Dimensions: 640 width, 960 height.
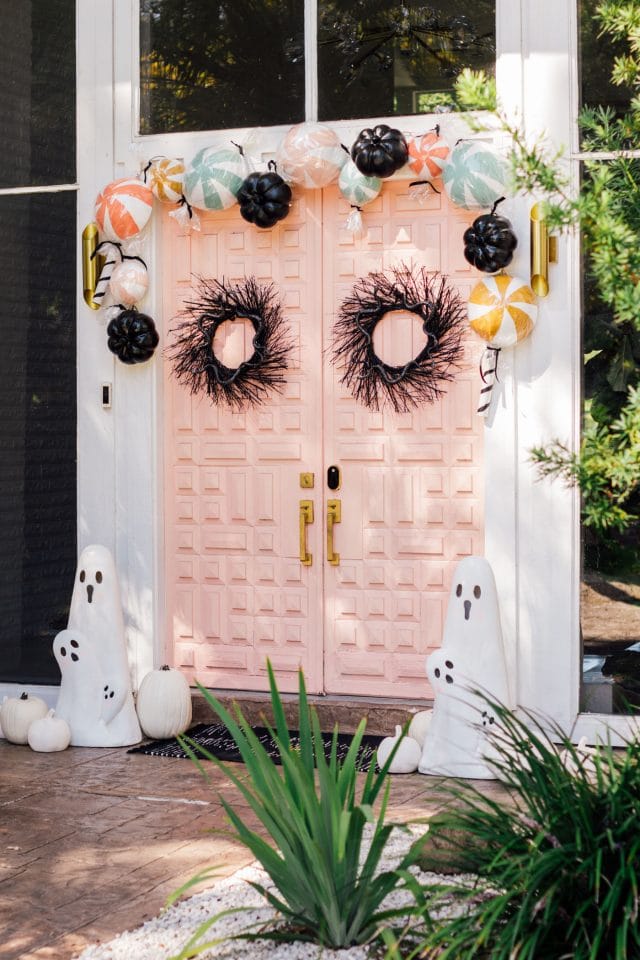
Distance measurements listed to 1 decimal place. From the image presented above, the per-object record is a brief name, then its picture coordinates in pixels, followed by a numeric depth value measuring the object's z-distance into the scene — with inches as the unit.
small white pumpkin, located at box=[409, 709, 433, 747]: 232.8
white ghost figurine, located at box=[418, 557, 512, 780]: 221.9
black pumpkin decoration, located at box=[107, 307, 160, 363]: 260.4
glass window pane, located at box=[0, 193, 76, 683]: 272.2
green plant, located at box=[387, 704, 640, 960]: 108.0
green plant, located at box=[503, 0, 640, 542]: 112.7
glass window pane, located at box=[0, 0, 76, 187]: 272.5
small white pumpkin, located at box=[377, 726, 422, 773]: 225.6
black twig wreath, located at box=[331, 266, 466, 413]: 248.2
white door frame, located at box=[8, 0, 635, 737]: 237.0
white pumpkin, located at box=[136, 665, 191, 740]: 250.1
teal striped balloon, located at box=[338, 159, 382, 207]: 245.0
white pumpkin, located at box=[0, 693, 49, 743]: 250.7
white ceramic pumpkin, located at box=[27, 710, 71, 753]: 243.8
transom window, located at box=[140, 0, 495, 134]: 247.0
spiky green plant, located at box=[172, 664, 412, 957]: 122.1
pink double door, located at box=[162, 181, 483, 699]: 250.8
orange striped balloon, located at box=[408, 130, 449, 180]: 241.6
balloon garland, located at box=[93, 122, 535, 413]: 238.2
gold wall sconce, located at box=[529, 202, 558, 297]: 235.3
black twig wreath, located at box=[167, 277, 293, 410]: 260.2
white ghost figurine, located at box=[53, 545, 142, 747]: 248.2
